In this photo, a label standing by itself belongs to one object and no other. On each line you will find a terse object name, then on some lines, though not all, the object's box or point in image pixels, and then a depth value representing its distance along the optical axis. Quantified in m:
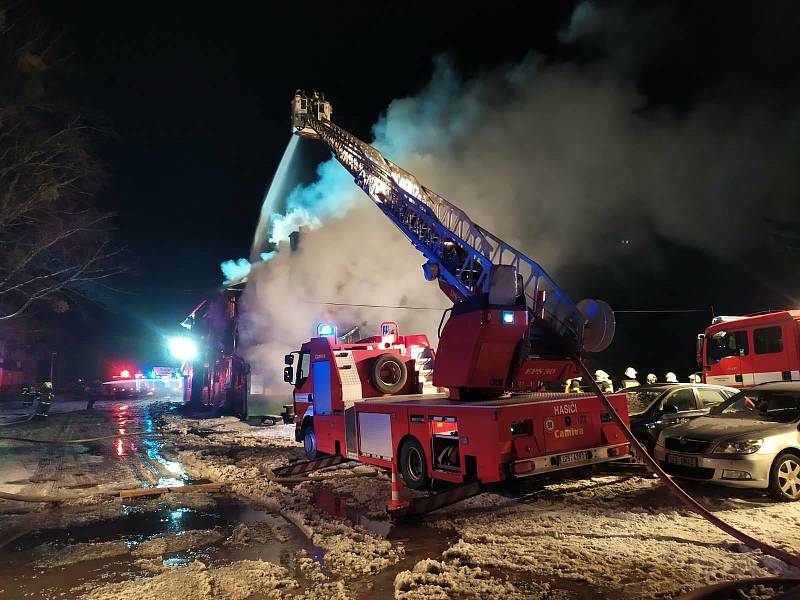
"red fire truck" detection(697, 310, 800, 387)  10.51
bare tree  13.94
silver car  5.73
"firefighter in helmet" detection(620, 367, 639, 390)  15.84
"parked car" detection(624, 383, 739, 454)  8.42
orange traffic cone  5.69
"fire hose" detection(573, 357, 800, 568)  3.86
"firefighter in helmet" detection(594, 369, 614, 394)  13.64
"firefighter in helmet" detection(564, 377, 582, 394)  13.30
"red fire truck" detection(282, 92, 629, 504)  5.87
